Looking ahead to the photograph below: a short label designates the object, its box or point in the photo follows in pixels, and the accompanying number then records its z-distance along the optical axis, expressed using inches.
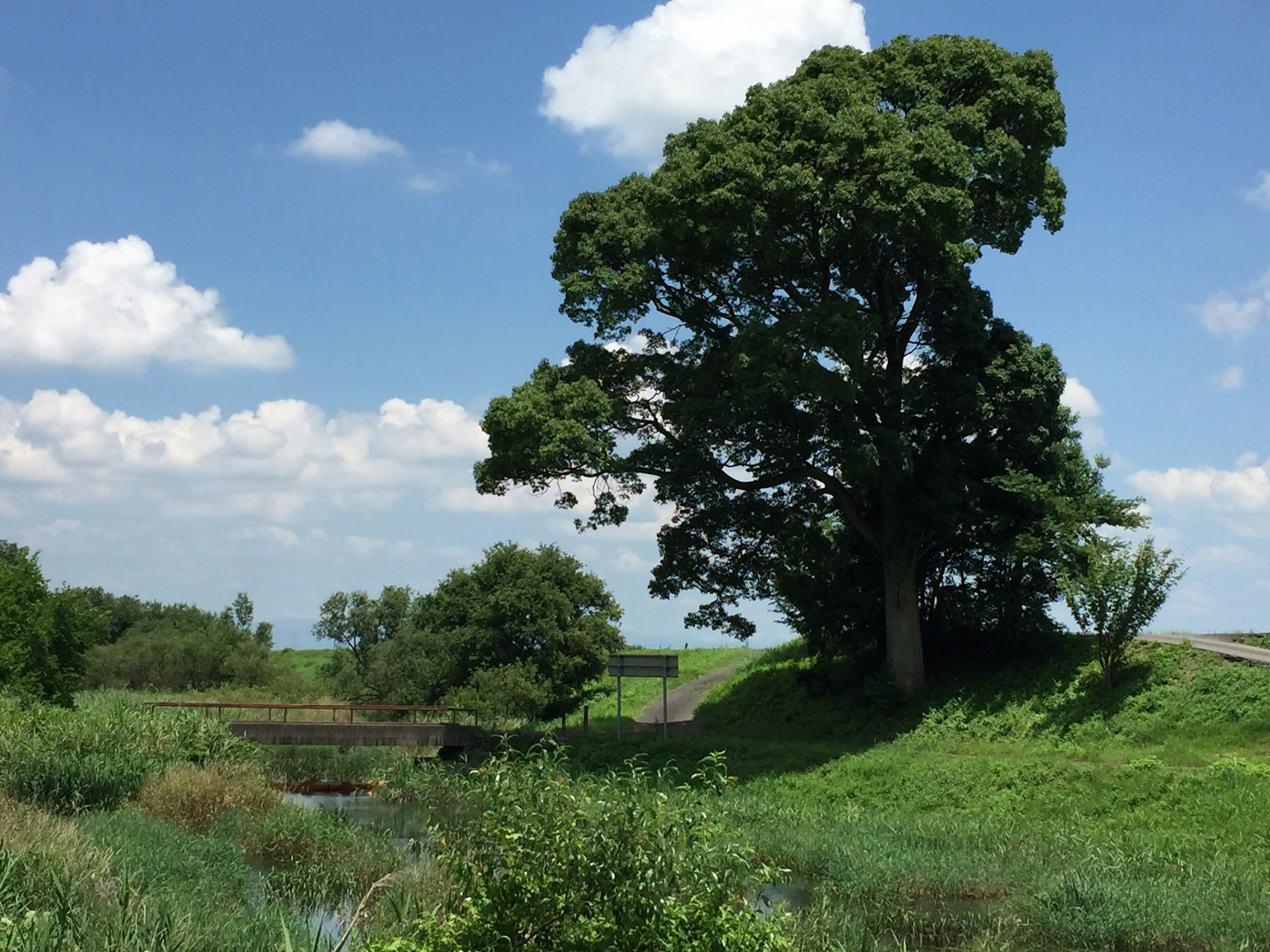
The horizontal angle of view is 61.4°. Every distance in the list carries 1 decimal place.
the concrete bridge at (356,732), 1294.3
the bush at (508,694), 1614.2
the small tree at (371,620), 2920.8
